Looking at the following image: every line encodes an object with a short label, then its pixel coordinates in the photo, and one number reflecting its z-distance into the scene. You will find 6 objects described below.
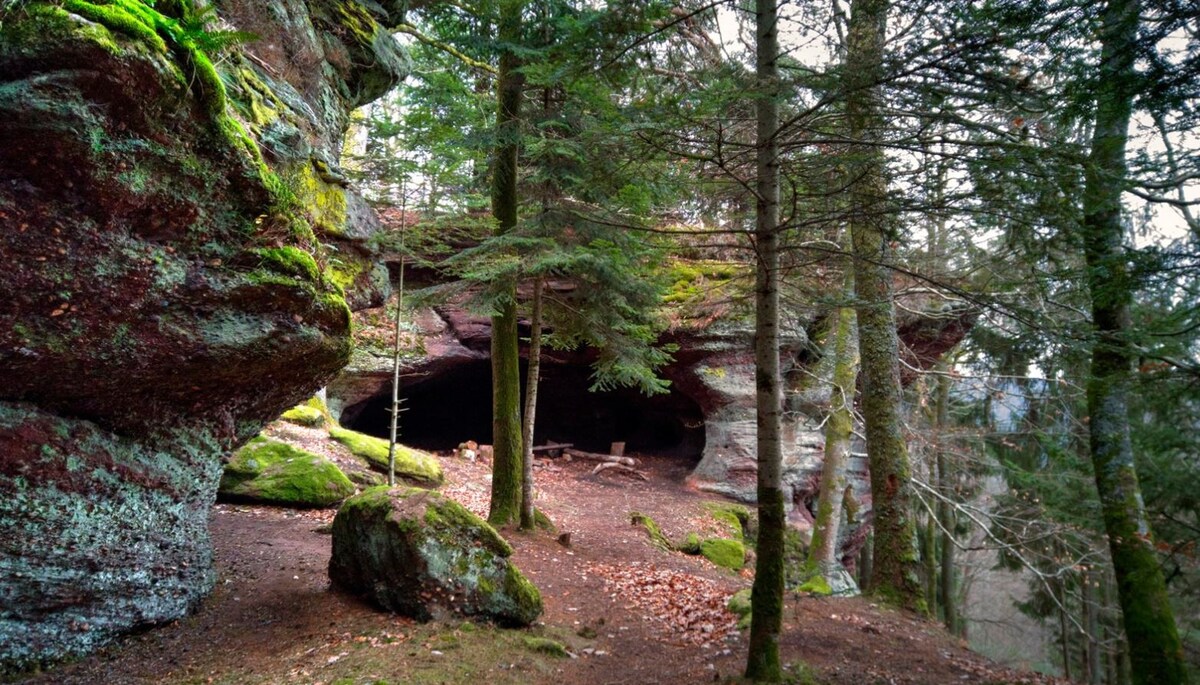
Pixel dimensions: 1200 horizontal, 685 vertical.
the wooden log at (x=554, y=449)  17.47
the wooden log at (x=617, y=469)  16.27
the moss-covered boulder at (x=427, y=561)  5.33
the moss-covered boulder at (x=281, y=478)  8.55
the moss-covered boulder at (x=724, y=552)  11.08
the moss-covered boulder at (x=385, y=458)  11.10
